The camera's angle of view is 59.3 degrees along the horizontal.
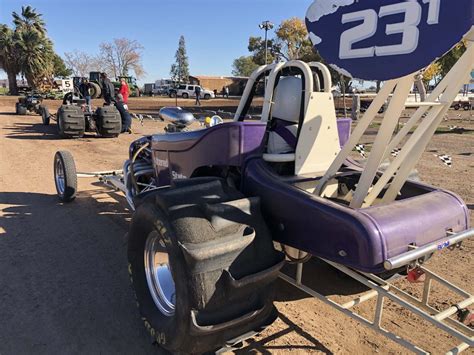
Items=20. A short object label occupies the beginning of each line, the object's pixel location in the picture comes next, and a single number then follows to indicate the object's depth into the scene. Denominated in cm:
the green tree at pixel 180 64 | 11127
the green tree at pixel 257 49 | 5420
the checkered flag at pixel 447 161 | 873
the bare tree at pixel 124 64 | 7250
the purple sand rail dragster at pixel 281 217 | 220
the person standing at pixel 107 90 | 1398
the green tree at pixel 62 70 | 7188
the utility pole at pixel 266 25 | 3573
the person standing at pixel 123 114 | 1384
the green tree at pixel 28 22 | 4891
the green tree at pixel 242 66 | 10006
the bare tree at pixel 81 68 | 7025
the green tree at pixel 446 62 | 2490
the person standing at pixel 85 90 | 1459
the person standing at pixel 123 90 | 1511
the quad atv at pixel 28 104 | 2028
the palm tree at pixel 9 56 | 4700
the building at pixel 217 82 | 6887
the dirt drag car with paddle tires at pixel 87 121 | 1223
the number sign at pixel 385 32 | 173
